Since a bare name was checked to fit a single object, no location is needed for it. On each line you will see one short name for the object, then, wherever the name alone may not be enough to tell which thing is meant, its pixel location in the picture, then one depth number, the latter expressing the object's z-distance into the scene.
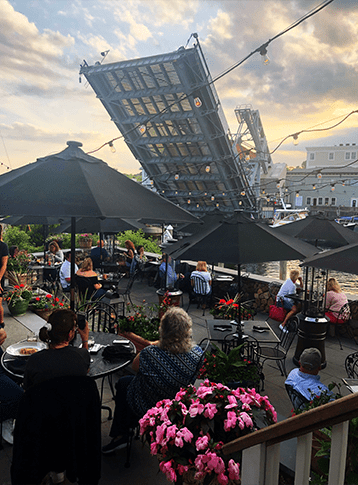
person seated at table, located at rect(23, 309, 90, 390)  2.70
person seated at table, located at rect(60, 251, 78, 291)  8.77
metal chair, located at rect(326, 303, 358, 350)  7.35
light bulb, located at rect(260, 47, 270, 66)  7.44
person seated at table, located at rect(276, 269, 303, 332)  8.00
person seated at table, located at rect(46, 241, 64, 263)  11.18
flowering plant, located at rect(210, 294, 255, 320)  6.45
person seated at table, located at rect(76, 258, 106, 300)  8.23
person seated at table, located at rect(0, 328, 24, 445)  3.38
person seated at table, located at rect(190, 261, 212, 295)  8.97
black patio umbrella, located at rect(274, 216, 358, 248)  8.13
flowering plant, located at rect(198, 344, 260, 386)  3.62
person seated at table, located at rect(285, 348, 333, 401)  3.74
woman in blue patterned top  3.06
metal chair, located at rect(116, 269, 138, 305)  9.20
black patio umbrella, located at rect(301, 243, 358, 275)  5.15
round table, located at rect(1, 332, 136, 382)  3.43
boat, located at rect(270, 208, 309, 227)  36.55
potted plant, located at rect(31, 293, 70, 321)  7.39
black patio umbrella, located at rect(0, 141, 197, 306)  2.92
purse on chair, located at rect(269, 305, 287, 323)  8.48
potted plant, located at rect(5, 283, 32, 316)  7.65
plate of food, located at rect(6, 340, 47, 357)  3.76
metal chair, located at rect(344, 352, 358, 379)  4.83
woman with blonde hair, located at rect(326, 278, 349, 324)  7.39
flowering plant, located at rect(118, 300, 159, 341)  5.23
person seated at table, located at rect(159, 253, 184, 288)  9.56
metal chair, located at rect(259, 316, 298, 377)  5.43
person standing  6.60
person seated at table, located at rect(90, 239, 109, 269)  11.45
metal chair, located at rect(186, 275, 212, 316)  8.97
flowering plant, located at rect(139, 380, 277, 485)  2.15
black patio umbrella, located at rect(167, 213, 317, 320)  4.57
